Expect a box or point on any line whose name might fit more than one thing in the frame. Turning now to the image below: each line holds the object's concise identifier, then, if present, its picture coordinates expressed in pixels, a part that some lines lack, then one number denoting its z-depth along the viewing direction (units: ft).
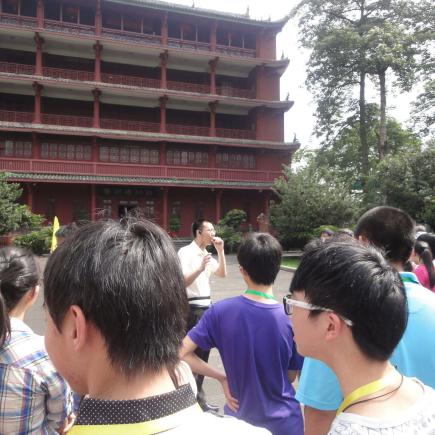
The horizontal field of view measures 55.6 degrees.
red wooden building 76.74
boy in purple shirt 6.89
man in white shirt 13.50
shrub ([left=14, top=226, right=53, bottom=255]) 62.54
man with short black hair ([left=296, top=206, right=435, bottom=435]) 5.34
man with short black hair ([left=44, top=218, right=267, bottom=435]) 2.87
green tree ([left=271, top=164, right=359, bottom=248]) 65.41
